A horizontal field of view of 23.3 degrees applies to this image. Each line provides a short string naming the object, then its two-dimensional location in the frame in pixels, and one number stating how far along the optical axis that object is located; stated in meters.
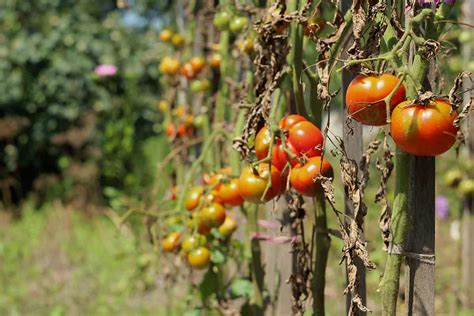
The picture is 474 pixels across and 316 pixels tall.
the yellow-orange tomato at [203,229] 1.83
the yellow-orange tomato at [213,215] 1.78
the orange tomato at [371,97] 1.26
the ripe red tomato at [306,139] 1.45
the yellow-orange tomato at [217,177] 1.78
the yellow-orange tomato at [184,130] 2.63
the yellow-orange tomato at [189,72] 2.52
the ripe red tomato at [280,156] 1.46
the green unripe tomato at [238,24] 1.91
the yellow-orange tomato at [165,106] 2.84
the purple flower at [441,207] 3.81
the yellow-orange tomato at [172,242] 1.97
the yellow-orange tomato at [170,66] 2.71
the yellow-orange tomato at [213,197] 1.79
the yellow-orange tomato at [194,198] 1.86
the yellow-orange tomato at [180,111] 2.72
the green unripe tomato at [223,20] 1.98
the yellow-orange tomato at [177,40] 2.72
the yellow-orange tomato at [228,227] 1.96
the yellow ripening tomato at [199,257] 1.85
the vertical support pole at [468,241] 2.60
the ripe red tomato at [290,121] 1.49
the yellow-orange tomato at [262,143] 1.47
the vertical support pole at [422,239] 1.34
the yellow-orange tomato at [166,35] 2.75
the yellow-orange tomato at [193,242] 1.86
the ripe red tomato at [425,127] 1.23
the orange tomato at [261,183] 1.49
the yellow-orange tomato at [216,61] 2.44
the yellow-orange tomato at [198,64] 2.48
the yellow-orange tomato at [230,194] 1.75
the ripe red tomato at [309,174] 1.41
